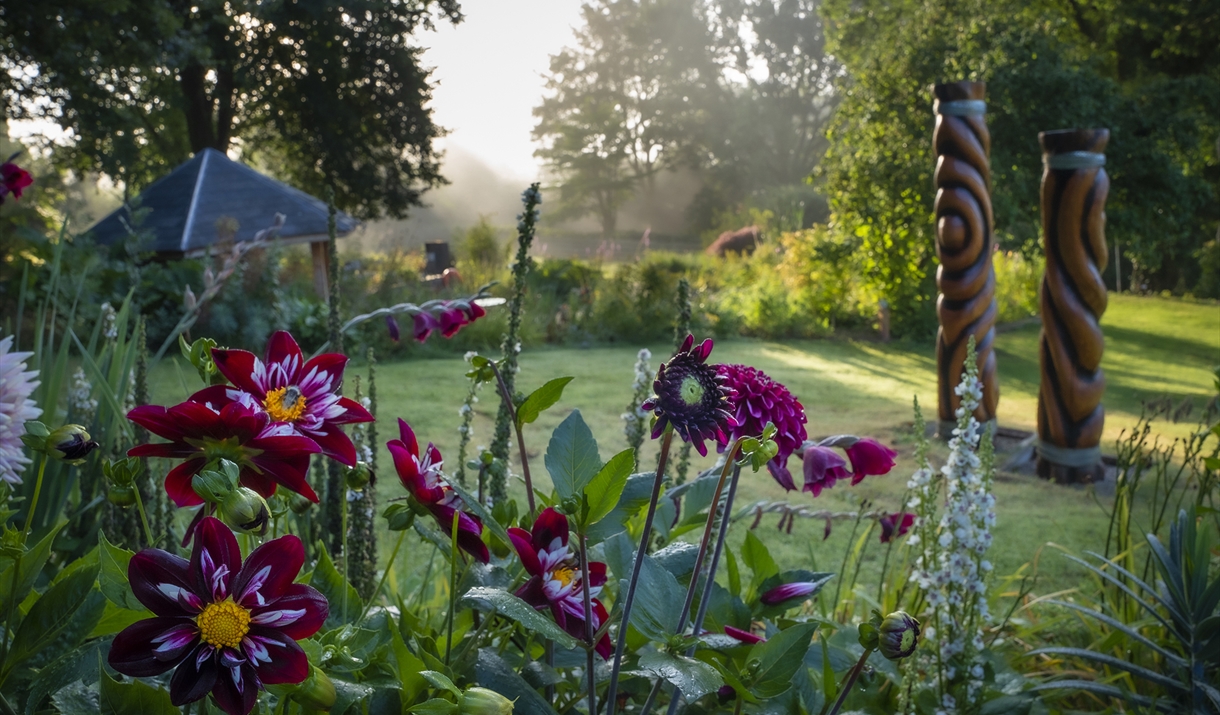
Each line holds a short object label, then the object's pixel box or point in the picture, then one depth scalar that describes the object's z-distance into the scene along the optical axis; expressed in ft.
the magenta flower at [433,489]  2.24
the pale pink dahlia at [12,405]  2.88
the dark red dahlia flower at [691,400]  1.83
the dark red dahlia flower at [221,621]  1.55
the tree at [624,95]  95.25
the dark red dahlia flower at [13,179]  4.92
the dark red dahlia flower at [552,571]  2.32
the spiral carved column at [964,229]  11.89
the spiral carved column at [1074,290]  10.64
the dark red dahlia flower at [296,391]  2.03
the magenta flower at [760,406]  2.14
